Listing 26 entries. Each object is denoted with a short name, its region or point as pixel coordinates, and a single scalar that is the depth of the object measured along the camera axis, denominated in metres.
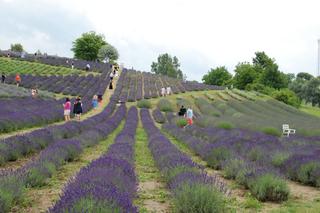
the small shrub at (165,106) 36.91
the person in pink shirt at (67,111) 23.45
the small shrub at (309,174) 9.32
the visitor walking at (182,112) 30.43
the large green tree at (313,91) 73.56
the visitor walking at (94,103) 33.41
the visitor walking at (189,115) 25.50
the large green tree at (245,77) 89.19
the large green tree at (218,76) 108.12
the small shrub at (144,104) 38.09
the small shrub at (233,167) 9.71
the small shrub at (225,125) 23.38
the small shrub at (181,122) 25.54
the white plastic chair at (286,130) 21.51
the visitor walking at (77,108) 24.10
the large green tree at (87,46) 93.94
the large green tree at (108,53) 83.75
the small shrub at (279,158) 10.70
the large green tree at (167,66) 135.00
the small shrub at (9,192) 5.80
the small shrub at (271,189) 7.66
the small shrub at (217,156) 11.76
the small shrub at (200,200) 5.89
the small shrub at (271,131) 21.67
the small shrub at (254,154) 11.95
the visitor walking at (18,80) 42.97
